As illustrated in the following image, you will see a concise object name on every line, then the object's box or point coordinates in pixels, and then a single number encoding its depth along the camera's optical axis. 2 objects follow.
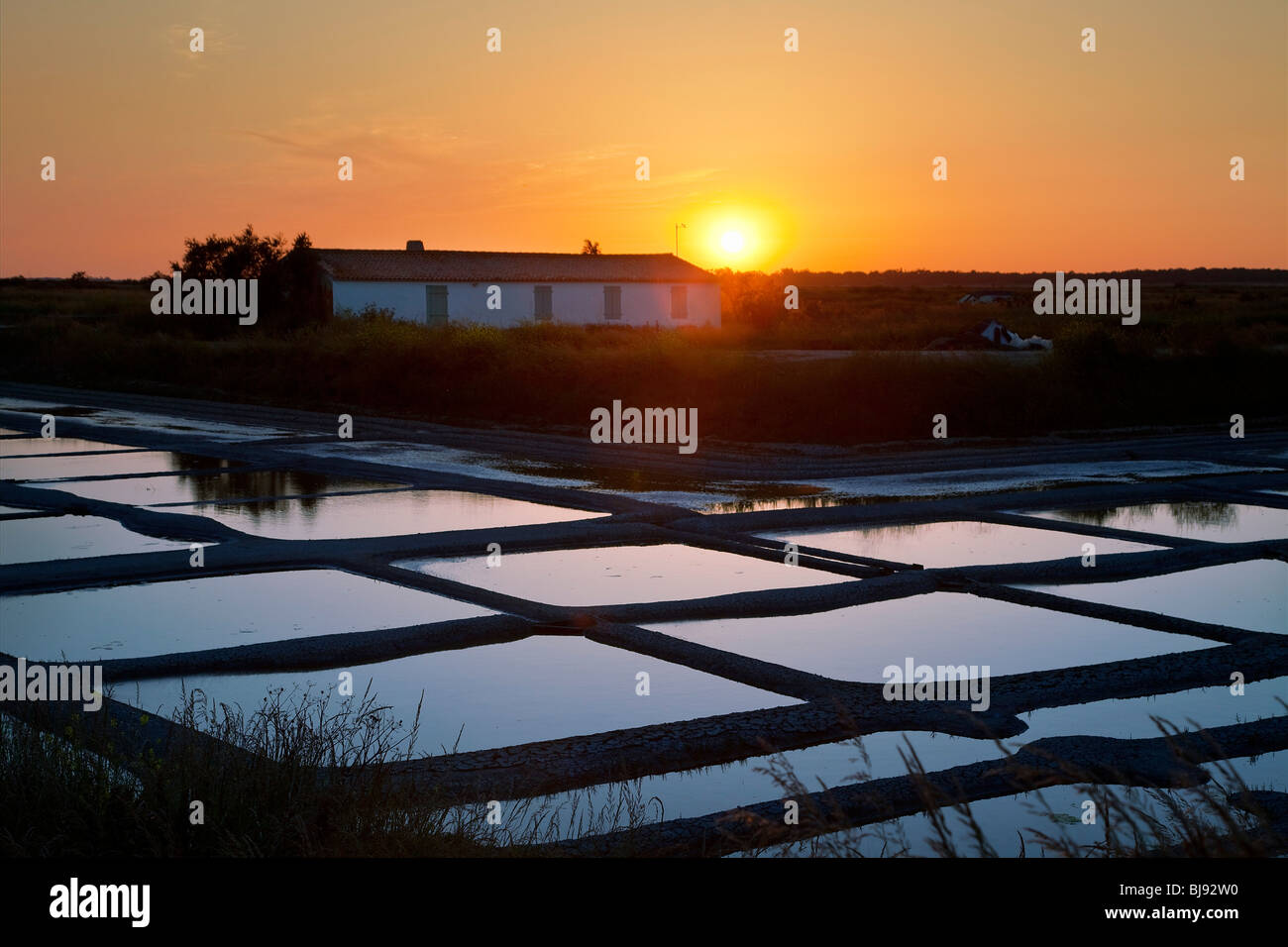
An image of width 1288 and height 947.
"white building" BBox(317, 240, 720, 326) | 50.97
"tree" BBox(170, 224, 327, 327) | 51.91
